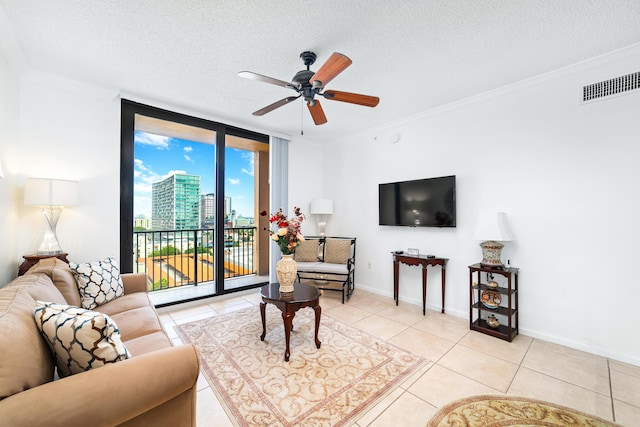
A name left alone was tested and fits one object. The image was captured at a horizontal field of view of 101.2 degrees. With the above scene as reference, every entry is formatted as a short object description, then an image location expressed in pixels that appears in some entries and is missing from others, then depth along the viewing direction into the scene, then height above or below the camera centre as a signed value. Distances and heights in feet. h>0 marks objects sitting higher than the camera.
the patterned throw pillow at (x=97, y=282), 7.26 -1.93
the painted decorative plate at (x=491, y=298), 9.23 -3.00
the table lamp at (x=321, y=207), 15.50 +0.48
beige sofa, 2.90 -2.10
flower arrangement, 8.55 -0.65
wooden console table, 11.03 -2.06
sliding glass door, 12.98 +0.59
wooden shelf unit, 8.82 -3.23
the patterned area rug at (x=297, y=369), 5.72 -4.22
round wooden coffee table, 7.69 -2.59
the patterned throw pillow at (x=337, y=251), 13.99 -1.94
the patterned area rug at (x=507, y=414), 5.33 -4.23
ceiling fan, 6.11 +3.44
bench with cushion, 12.88 -2.55
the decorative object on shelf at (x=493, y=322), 9.25 -3.82
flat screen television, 11.09 +0.55
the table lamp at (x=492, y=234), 9.00 -0.71
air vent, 7.45 +3.74
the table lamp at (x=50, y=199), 7.86 +0.53
